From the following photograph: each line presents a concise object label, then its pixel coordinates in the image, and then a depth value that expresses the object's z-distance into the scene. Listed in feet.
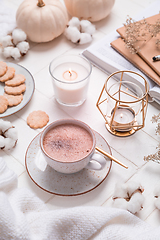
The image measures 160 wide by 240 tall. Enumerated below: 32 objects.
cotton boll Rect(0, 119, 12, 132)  3.30
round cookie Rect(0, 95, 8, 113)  3.56
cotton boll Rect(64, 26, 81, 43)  4.38
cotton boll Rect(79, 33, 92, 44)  4.41
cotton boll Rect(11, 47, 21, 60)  4.16
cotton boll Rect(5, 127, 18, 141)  3.29
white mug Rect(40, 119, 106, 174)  2.77
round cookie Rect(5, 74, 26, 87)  3.80
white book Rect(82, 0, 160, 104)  3.91
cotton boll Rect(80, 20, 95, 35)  4.47
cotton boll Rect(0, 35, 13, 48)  4.20
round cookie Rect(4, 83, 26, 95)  3.74
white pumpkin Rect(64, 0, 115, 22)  4.50
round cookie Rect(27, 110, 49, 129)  3.54
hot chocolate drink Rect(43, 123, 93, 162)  2.85
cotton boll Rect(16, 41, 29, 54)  4.20
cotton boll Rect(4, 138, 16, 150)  3.27
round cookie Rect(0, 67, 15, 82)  3.82
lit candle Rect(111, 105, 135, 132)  3.44
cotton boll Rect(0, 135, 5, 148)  3.23
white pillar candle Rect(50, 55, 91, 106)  3.57
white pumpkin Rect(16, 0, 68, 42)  4.23
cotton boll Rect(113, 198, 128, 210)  2.78
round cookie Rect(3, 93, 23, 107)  3.64
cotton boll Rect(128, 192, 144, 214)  2.75
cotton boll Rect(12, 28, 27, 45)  4.21
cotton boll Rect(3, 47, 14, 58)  4.19
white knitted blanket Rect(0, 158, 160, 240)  2.53
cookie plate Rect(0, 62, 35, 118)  3.60
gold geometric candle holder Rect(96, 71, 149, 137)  3.47
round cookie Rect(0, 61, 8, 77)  3.83
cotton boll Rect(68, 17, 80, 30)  4.47
